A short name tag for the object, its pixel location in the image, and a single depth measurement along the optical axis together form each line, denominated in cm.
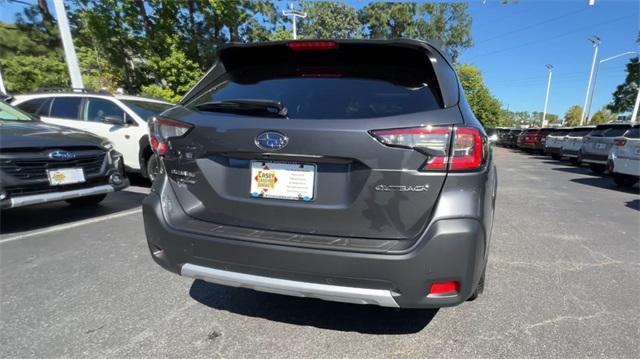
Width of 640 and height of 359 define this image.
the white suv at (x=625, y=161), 807
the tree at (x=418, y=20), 3859
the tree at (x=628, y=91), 3193
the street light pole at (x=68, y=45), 940
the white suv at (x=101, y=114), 671
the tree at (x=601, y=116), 8111
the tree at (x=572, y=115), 9329
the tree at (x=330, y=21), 3916
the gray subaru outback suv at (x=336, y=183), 175
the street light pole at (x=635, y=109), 2574
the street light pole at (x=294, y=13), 2458
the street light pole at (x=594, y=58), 3600
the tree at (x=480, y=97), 3532
